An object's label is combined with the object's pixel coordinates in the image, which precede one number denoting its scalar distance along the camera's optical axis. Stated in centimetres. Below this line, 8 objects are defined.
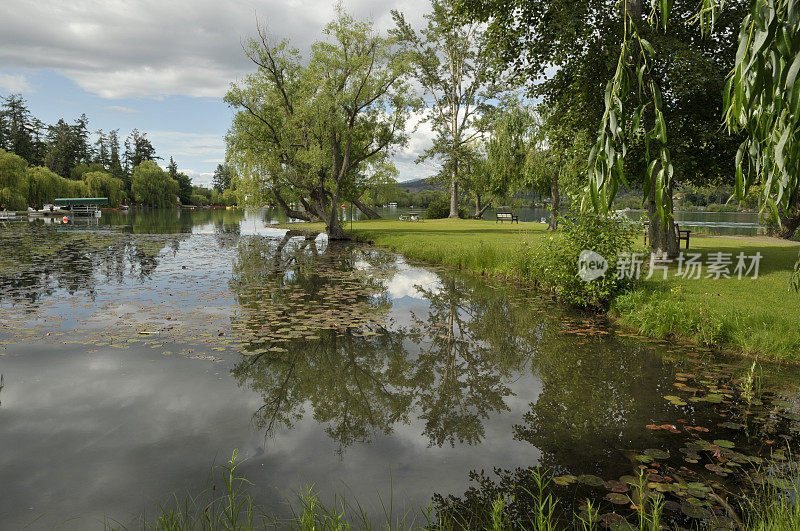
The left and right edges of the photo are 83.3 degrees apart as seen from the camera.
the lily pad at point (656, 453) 475
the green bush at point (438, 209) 5053
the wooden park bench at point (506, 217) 4044
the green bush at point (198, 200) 12935
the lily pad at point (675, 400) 612
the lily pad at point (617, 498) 398
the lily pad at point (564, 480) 431
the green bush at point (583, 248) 1041
